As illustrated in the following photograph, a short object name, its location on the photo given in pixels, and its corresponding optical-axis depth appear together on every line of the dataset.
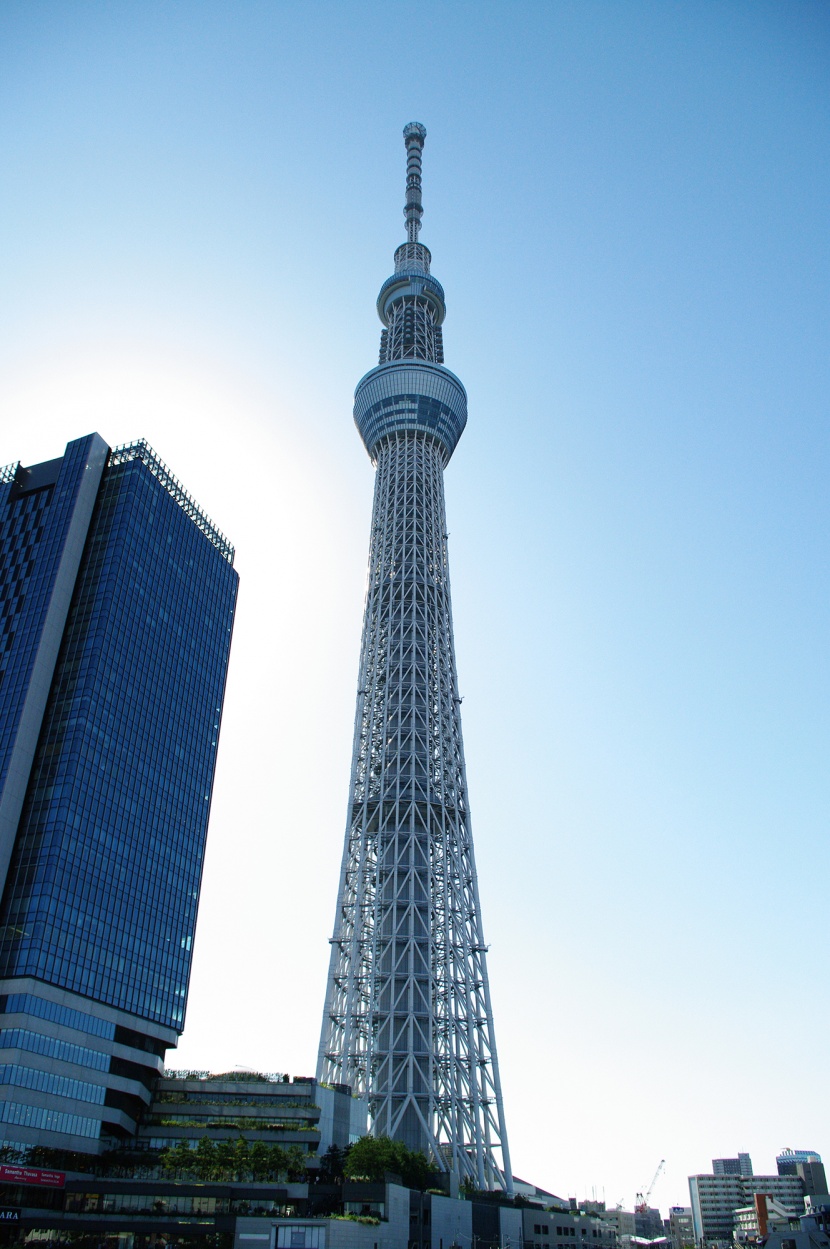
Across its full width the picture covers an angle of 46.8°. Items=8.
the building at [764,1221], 168.62
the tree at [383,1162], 80.25
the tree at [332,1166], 83.44
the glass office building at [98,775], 92.62
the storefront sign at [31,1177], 77.44
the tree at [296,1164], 79.81
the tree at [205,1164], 78.06
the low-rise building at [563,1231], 104.00
